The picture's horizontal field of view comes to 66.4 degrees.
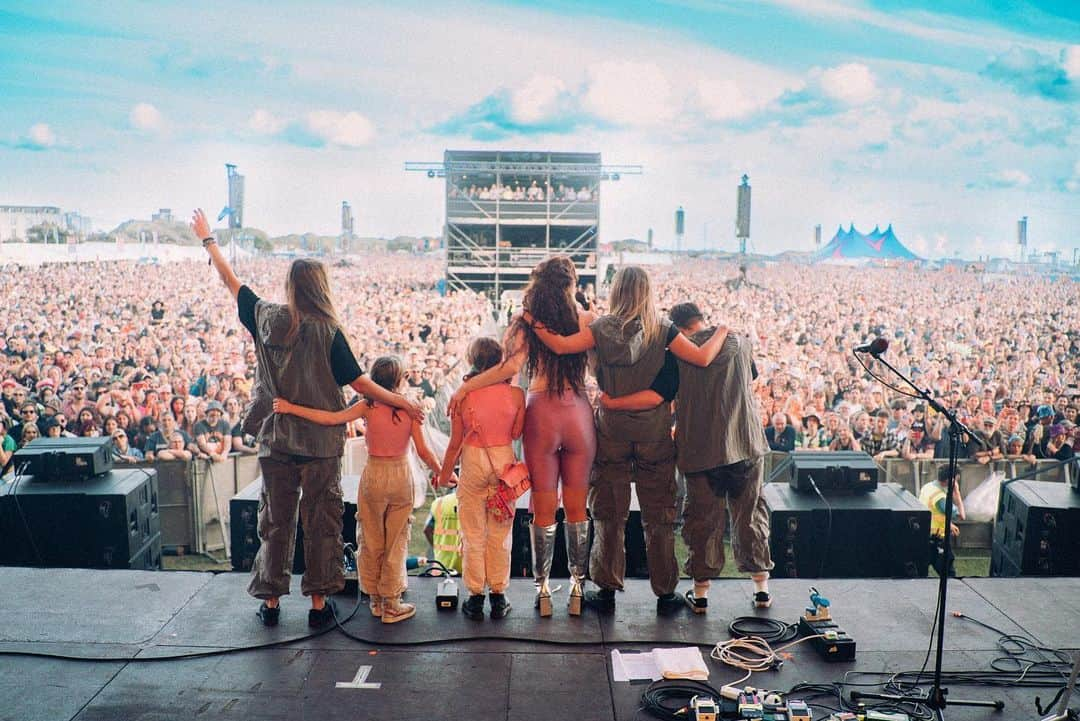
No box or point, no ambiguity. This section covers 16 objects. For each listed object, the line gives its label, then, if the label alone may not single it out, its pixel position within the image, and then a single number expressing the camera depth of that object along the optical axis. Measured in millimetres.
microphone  2467
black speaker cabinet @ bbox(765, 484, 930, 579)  3682
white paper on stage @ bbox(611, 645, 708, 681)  2568
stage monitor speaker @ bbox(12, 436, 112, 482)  3807
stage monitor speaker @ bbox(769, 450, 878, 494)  3811
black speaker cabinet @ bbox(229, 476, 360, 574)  3680
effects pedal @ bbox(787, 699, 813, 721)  2217
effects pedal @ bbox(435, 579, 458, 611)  3074
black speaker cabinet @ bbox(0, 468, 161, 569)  3717
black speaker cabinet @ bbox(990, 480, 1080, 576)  3736
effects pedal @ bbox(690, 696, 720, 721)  2230
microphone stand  2342
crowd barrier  5195
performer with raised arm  2828
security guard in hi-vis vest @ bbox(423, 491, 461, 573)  3979
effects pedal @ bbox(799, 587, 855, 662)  2703
